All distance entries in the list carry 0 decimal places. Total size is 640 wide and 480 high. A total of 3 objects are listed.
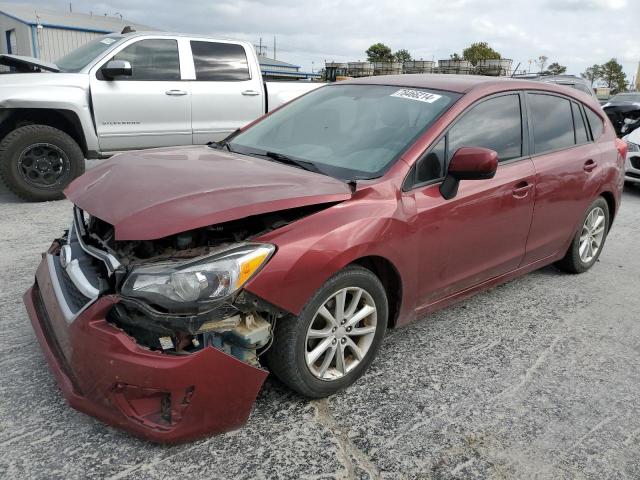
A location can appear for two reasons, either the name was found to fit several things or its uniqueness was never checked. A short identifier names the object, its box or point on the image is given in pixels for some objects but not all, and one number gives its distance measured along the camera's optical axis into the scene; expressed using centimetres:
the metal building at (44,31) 2777
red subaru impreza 219
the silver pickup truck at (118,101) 600
